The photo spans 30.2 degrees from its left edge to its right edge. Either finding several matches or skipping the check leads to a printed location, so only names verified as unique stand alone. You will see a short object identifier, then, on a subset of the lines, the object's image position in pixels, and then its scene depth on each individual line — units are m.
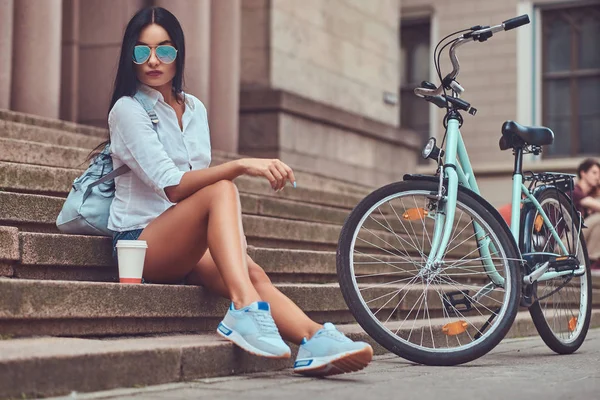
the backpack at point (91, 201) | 4.66
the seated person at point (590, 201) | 9.87
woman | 4.03
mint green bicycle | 4.52
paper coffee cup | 4.35
